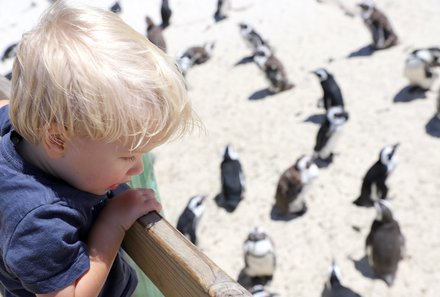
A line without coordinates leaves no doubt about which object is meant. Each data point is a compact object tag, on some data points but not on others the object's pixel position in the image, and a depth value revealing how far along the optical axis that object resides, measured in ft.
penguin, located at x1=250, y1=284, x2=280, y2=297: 12.72
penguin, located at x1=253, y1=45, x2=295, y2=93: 23.86
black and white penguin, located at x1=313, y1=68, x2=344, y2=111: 21.11
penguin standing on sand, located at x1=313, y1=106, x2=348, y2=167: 19.03
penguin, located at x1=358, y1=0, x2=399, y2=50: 25.67
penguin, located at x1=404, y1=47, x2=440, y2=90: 21.58
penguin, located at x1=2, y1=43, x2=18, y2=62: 30.85
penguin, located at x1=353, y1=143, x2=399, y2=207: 16.51
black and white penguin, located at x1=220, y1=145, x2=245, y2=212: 17.87
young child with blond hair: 3.08
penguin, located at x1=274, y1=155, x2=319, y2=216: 17.01
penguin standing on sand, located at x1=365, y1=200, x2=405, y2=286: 14.06
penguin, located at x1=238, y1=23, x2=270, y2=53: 27.20
